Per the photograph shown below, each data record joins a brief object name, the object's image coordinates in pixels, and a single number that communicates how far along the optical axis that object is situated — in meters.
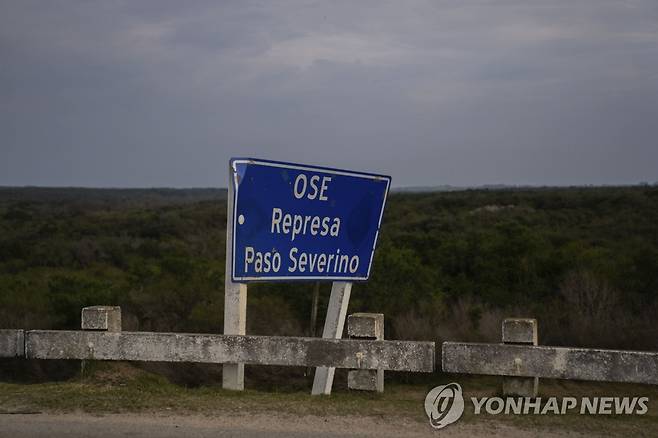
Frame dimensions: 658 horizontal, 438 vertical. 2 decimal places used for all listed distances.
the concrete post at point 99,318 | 8.66
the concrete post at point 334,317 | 9.10
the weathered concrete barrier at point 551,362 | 7.64
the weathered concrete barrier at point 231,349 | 8.18
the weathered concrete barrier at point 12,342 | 8.68
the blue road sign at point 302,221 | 8.70
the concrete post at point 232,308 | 8.61
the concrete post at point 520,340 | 8.05
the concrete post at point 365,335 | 8.36
